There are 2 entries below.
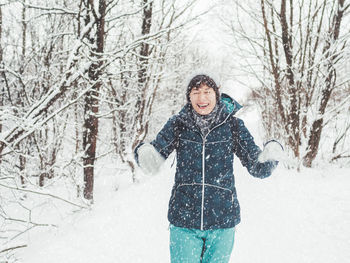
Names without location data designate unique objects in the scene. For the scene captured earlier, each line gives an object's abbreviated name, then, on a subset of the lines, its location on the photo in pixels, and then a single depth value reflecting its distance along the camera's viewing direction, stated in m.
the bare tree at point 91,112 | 4.19
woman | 1.66
